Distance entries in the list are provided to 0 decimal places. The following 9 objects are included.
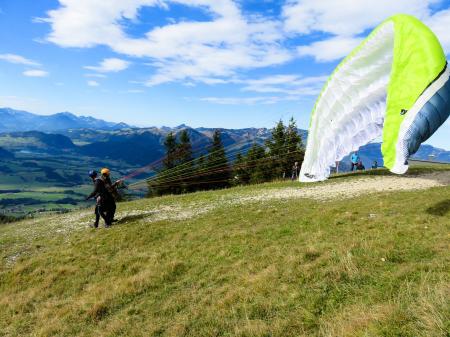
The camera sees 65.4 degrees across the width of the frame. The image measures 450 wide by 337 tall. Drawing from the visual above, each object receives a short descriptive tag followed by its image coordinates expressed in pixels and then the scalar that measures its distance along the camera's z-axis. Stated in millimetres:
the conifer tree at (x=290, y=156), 53950
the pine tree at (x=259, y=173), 59281
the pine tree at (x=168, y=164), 60906
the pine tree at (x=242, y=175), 63775
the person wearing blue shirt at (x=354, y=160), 32000
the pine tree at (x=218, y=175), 63128
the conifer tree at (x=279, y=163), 55309
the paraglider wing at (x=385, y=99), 8741
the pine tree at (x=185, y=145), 59512
